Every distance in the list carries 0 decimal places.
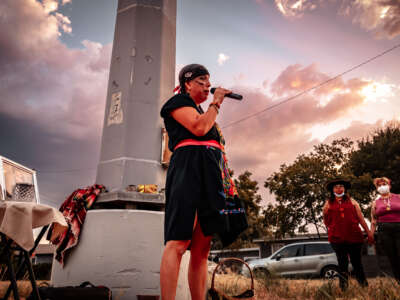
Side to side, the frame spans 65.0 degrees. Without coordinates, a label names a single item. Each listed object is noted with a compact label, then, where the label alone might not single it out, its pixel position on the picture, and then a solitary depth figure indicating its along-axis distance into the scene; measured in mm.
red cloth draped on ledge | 3027
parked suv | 9117
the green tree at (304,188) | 18256
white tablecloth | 1730
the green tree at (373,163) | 16312
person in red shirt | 3959
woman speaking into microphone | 1529
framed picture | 1991
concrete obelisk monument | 2949
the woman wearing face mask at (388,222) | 4014
